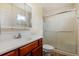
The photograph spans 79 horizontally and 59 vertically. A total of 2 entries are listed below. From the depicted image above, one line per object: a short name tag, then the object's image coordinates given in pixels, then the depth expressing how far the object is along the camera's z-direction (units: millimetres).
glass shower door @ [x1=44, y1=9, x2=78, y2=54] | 2174
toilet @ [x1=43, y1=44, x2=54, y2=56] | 2064
